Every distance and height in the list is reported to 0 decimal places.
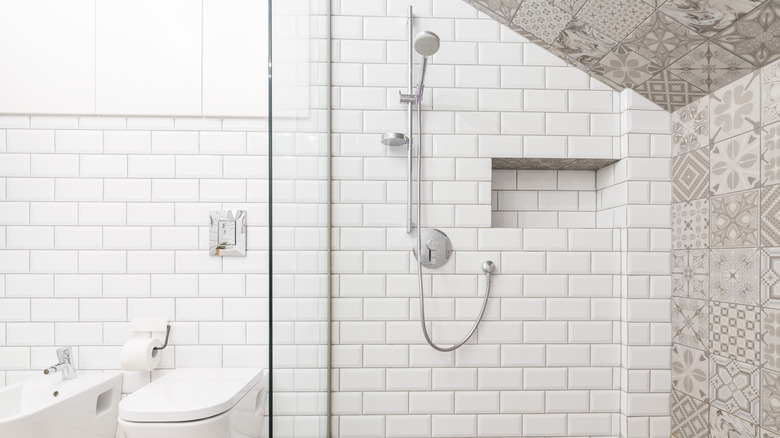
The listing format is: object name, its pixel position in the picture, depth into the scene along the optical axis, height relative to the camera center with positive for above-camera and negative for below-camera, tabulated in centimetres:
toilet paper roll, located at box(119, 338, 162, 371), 172 -52
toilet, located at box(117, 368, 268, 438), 135 -60
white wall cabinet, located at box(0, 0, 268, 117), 184 +69
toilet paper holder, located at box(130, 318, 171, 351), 182 -42
